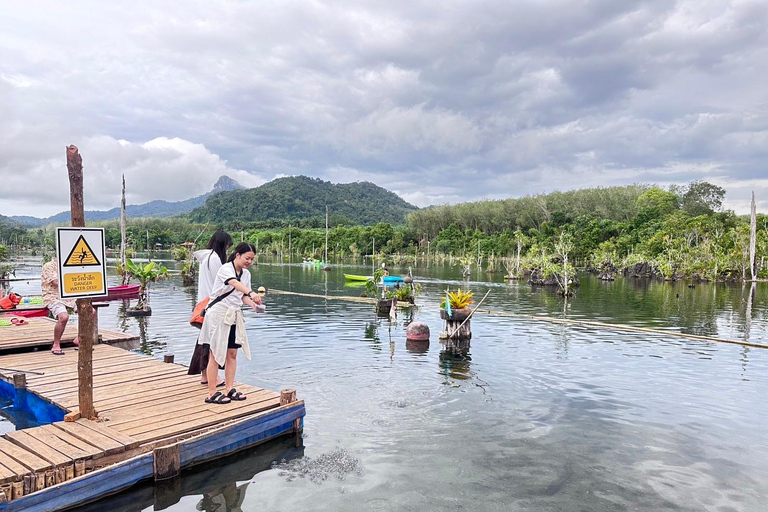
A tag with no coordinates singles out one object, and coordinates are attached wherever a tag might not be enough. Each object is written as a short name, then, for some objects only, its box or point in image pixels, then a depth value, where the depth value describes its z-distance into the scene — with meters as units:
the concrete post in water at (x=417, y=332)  13.57
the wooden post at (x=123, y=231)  19.61
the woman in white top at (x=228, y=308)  6.14
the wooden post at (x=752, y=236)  38.41
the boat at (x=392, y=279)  30.76
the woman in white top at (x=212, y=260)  6.59
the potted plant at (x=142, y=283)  18.50
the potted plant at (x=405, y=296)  21.97
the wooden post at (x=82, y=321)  5.56
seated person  9.15
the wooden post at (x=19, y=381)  7.03
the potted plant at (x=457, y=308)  13.25
